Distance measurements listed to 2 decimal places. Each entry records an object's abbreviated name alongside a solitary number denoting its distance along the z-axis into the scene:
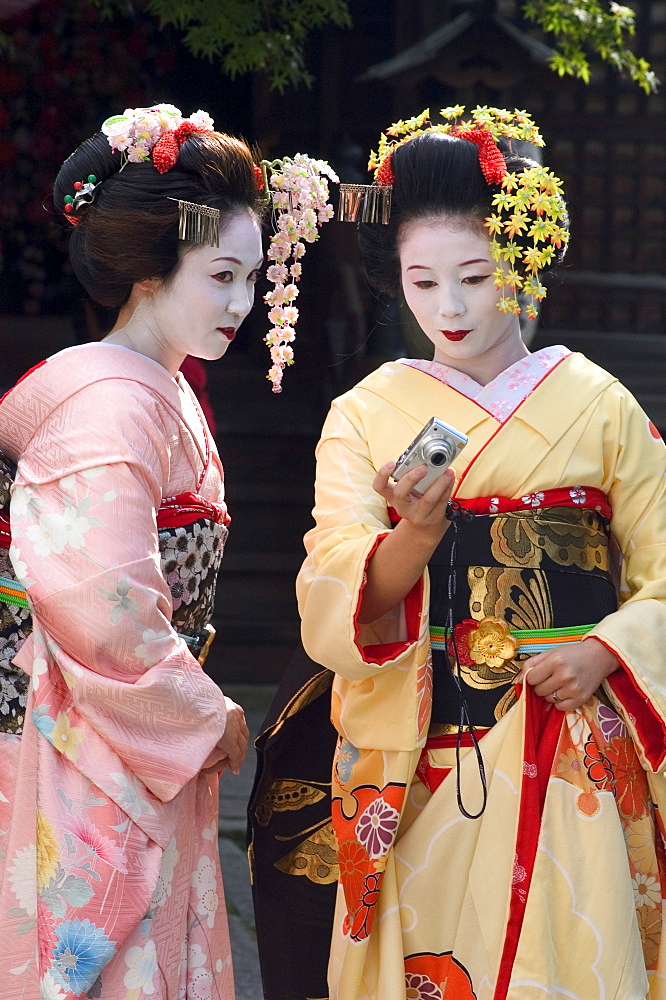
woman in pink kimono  4.27
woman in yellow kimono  4.25
